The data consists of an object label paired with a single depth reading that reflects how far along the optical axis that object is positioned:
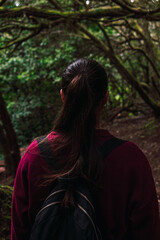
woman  1.39
